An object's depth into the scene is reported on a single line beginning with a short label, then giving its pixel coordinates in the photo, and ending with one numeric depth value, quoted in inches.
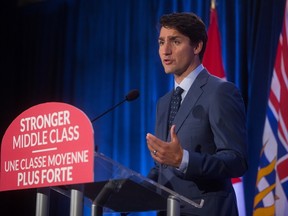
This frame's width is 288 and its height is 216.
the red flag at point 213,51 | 183.0
